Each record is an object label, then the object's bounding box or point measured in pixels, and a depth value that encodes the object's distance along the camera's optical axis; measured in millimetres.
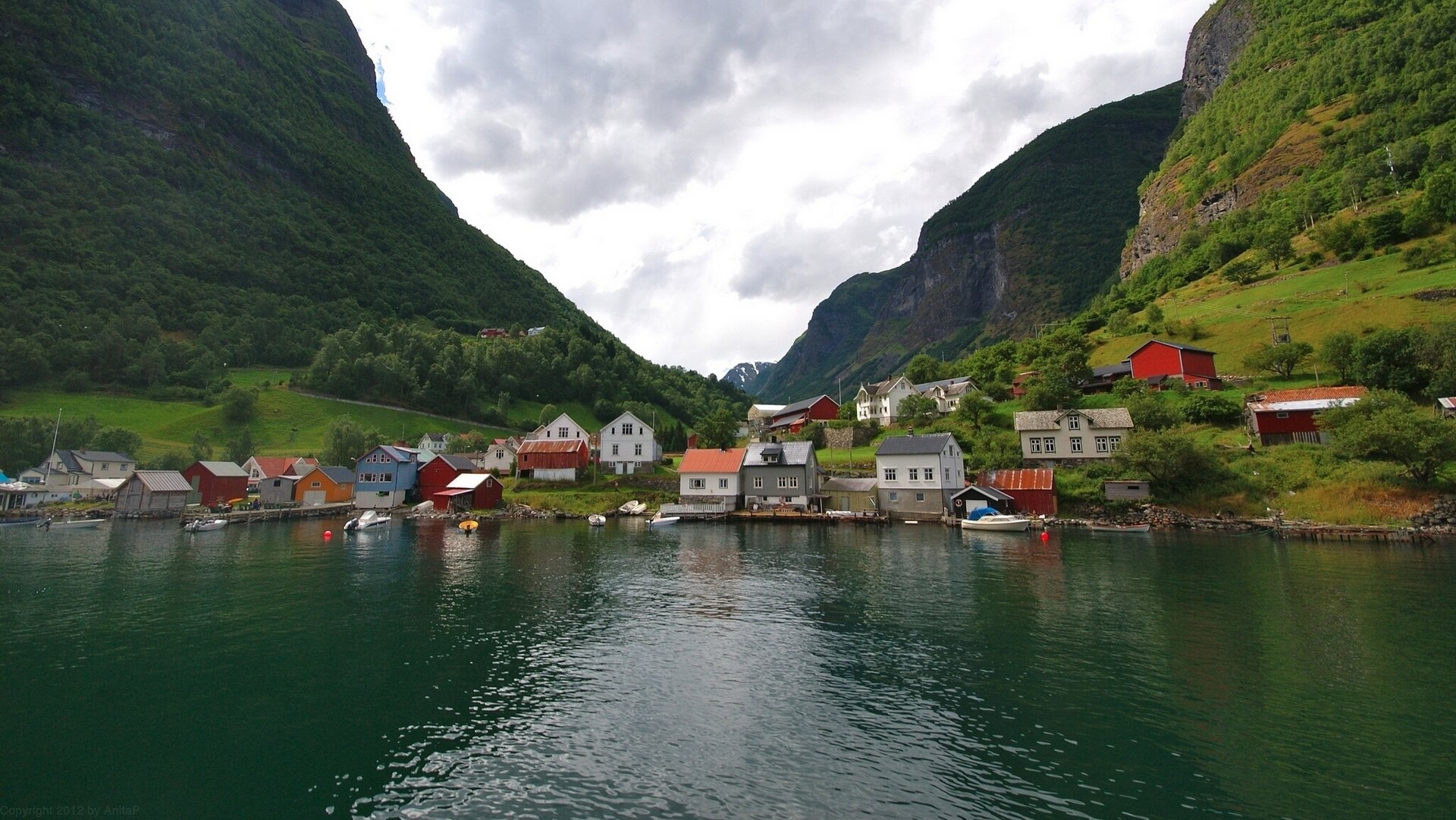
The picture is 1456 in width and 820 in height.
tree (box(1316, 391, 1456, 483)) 45562
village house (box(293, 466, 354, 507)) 83438
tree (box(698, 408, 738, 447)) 94188
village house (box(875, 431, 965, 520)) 63312
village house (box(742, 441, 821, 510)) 69812
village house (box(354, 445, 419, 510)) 78438
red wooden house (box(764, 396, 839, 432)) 114375
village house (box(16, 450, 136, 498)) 82625
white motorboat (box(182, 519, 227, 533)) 59938
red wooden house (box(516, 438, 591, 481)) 83688
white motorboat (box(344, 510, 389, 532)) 60812
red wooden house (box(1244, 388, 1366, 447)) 57531
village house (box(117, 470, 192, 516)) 76938
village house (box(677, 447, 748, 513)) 71812
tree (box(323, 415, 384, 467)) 93938
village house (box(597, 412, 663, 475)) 86688
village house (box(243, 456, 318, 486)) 88375
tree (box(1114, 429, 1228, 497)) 55094
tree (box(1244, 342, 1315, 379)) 68438
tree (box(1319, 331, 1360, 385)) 63750
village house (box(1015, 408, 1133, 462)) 66500
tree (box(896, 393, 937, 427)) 87750
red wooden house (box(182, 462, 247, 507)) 83562
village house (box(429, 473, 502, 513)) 74938
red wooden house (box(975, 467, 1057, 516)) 59250
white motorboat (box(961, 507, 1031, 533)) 54344
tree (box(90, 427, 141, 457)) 89500
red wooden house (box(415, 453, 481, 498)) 81938
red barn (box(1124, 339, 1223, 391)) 74875
